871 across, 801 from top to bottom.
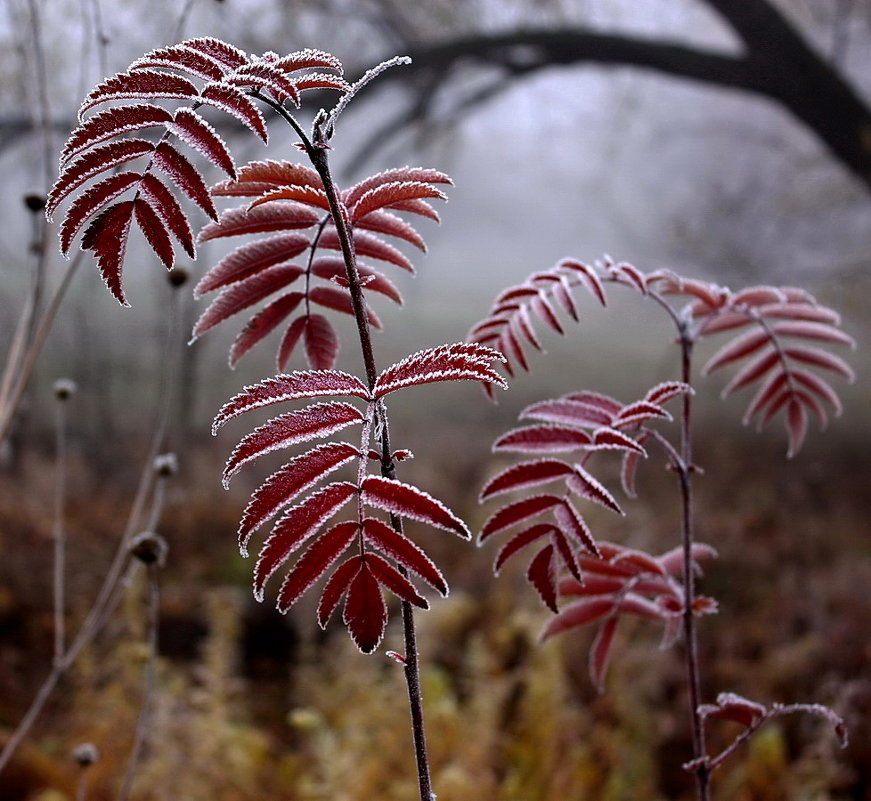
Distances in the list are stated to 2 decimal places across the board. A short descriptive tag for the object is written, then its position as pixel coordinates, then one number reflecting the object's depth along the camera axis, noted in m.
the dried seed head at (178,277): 0.79
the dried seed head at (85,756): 0.84
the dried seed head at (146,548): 0.76
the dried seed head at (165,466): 0.89
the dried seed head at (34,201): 0.80
